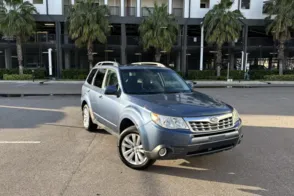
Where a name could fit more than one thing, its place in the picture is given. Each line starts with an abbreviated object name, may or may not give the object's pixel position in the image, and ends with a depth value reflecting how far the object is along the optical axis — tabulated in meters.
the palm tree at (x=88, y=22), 24.19
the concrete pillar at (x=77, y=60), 31.22
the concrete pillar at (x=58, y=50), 27.41
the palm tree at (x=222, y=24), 25.56
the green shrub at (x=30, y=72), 27.03
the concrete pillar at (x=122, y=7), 28.36
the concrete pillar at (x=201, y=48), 28.76
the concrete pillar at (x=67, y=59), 30.30
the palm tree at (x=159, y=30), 25.17
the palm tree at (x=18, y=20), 24.59
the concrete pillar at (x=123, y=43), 27.80
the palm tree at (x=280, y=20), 25.53
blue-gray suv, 3.90
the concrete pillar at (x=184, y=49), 28.73
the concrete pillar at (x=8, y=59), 30.91
